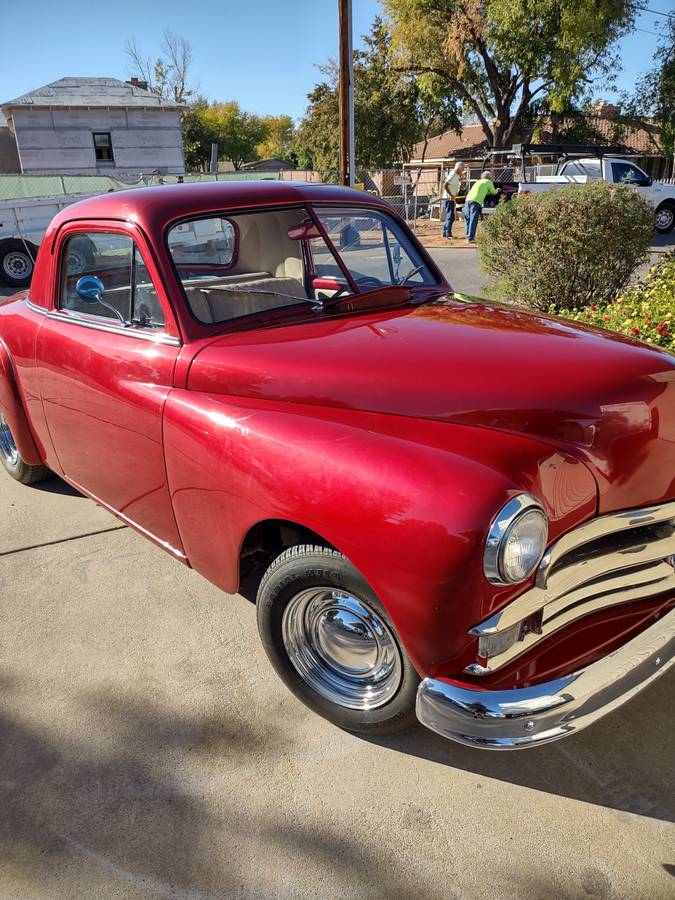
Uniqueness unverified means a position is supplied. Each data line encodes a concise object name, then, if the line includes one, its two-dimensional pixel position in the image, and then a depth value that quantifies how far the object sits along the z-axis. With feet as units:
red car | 5.91
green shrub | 18.76
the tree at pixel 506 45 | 76.33
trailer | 37.24
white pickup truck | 52.65
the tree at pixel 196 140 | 175.94
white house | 103.86
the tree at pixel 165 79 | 177.06
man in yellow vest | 45.29
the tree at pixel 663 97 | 91.20
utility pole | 37.37
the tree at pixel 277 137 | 277.85
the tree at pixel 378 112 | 98.68
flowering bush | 13.46
